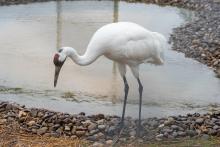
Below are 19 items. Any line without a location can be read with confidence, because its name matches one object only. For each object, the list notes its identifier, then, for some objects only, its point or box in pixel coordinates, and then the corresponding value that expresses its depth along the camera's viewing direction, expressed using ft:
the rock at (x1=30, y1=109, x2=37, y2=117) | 47.28
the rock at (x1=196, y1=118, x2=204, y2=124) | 45.32
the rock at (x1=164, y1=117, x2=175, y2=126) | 44.91
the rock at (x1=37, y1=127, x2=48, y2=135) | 43.48
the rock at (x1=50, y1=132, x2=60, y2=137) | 43.06
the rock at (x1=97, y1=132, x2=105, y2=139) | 42.83
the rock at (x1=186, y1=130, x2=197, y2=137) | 43.04
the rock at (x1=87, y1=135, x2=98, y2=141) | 42.30
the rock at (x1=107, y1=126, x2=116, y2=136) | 43.86
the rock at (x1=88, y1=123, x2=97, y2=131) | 43.98
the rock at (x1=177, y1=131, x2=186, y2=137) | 42.80
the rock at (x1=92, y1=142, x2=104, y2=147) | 41.04
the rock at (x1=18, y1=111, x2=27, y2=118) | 46.85
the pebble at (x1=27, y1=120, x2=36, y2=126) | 45.29
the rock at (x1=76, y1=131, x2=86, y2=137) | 43.21
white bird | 42.78
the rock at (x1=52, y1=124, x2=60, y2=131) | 44.39
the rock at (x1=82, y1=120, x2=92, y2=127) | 44.69
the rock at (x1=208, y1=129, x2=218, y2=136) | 43.32
